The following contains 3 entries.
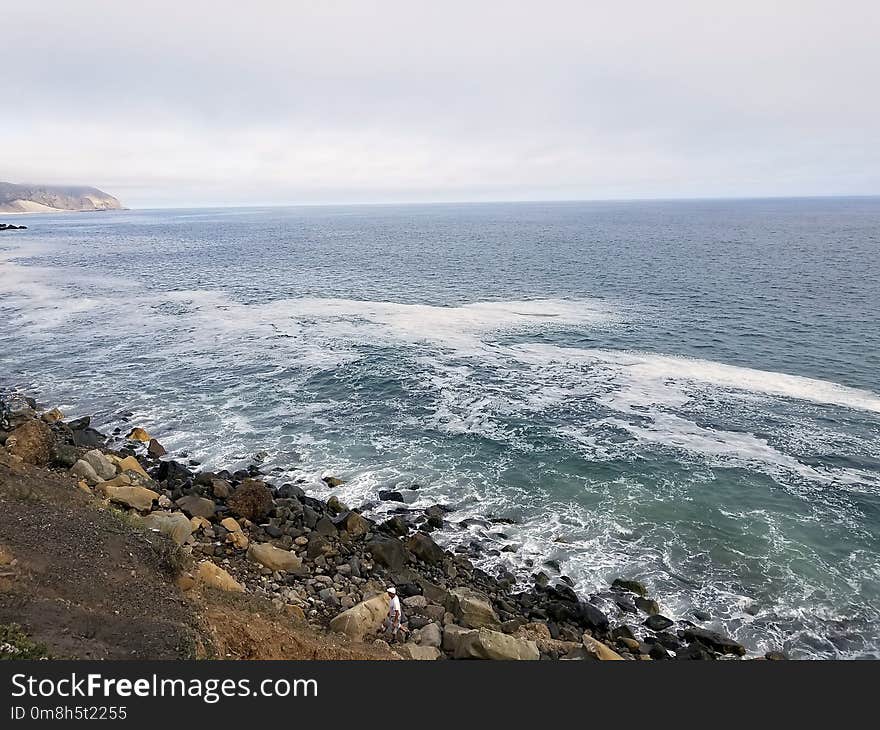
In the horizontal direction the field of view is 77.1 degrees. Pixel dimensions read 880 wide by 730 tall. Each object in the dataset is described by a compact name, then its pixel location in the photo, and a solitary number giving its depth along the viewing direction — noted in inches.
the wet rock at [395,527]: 845.8
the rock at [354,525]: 825.5
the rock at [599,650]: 608.1
